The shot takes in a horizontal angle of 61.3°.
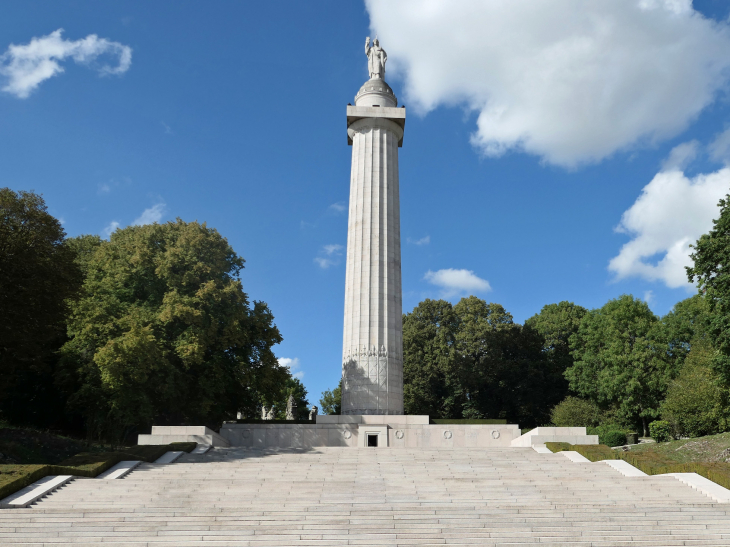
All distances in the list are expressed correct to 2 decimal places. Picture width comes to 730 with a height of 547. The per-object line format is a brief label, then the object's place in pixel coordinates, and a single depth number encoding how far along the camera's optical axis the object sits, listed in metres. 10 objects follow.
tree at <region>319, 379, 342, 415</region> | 69.46
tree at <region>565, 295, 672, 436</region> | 40.81
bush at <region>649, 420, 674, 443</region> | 33.03
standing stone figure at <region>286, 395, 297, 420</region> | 59.85
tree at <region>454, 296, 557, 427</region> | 48.59
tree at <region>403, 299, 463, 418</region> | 49.09
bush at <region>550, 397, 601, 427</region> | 38.97
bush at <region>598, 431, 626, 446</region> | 30.47
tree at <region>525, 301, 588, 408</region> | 49.78
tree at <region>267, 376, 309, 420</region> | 65.96
